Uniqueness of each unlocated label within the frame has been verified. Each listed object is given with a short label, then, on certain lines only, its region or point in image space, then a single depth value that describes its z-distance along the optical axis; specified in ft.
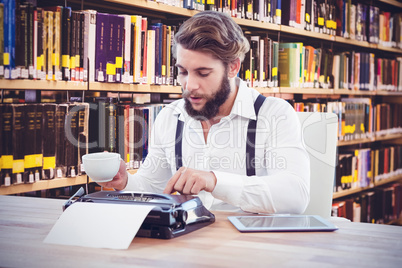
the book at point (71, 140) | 7.00
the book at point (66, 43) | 6.82
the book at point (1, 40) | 6.14
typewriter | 3.44
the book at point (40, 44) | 6.52
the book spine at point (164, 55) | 8.32
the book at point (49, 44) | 6.61
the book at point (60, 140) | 6.88
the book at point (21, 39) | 6.30
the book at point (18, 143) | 6.36
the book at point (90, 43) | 7.12
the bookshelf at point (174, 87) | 6.64
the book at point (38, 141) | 6.62
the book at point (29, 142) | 6.49
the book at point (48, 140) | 6.72
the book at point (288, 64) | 11.28
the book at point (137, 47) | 7.86
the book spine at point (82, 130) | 7.15
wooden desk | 2.95
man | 5.49
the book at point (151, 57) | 8.11
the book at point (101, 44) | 7.29
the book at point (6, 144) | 6.23
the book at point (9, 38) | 6.18
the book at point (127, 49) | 7.68
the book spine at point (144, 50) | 8.00
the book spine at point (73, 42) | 6.93
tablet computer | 3.65
